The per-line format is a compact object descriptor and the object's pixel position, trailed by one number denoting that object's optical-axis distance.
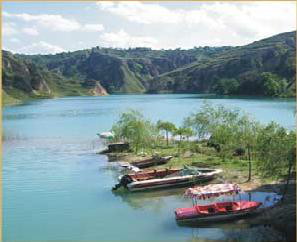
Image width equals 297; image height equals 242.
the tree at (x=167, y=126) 67.11
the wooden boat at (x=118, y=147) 67.44
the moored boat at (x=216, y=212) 31.61
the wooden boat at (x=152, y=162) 54.47
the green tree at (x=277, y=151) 32.59
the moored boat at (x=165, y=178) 42.50
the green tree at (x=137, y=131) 61.91
